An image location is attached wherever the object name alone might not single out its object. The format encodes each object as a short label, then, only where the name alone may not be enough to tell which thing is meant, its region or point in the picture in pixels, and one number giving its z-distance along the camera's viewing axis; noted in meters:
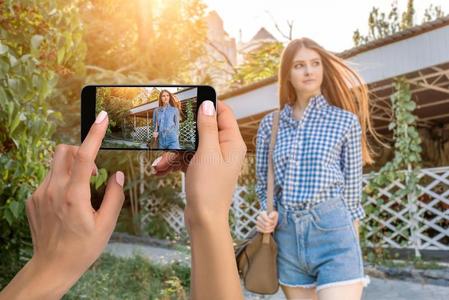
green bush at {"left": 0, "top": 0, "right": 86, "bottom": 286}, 2.10
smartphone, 0.86
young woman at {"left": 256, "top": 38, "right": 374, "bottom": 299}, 2.05
